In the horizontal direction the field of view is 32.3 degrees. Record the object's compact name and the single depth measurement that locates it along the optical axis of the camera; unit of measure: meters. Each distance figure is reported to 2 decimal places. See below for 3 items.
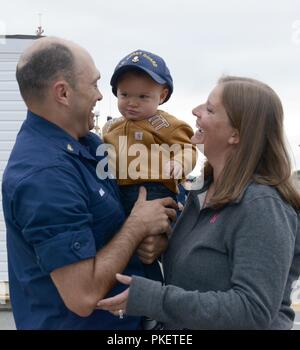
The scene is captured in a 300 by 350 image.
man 1.94
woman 1.83
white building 7.09
